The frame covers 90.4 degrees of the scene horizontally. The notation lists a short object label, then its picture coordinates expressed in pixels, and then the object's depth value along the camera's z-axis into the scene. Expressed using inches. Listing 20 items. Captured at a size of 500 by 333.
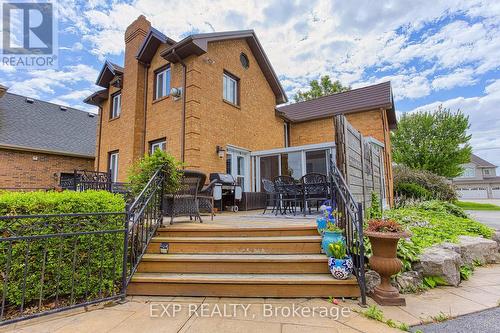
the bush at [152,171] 159.2
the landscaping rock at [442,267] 125.7
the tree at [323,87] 1033.5
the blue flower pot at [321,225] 137.7
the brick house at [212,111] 312.7
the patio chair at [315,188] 221.6
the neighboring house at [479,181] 1369.3
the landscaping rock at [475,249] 152.2
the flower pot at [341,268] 112.3
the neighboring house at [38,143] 424.8
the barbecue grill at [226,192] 301.6
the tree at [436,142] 785.6
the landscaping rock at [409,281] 120.3
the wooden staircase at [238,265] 113.0
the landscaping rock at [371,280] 114.6
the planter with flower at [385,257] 105.4
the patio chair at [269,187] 268.1
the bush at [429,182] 528.1
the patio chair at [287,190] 237.3
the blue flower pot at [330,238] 124.2
